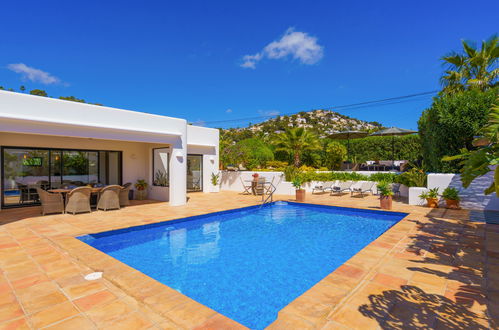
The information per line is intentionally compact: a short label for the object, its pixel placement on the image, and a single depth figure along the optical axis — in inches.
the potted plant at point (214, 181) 650.2
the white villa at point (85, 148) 309.2
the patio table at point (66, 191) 370.5
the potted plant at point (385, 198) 391.5
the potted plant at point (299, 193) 490.3
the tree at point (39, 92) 1322.6
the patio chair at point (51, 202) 348.5
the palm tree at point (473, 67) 526.9
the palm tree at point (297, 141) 762.8
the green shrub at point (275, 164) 839.1
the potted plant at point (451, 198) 388.5
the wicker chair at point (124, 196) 417.8
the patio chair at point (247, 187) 627.5
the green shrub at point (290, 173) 616.4
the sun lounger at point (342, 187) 579.6
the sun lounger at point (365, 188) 558.0
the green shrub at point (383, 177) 569.6
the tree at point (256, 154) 807.1
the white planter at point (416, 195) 425.4
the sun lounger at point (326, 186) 596.4
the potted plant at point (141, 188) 511.0
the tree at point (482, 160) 137.7
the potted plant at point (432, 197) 405.0
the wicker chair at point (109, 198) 383.6
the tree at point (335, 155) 855.1
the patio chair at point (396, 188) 536.6
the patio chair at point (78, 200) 357.4
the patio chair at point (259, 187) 598.9
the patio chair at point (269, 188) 617.5
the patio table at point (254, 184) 603.0
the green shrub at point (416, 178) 440.1
